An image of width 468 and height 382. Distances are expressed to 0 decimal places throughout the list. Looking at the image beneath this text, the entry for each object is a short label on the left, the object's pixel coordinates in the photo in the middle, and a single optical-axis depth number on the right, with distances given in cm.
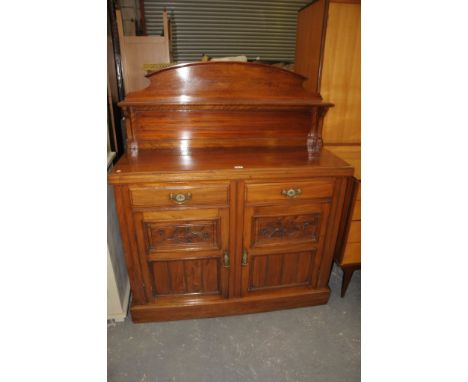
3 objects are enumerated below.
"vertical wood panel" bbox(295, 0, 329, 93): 171
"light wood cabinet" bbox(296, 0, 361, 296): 165
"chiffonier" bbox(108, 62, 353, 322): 131
